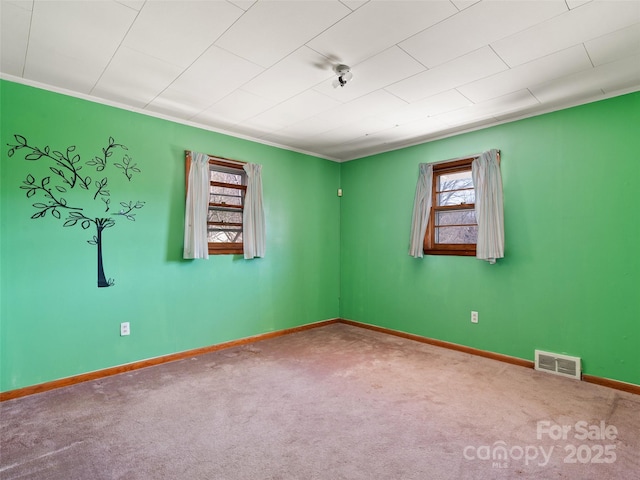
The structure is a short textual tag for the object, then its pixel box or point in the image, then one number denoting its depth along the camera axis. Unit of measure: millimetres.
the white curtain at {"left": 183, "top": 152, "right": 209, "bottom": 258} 3523
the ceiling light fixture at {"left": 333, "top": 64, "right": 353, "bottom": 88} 2437
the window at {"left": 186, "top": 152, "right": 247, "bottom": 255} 3863
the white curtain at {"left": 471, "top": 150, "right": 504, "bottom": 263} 3408
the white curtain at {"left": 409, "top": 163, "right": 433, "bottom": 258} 4047
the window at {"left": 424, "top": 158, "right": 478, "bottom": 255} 3818
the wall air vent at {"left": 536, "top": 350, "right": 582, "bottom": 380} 3012
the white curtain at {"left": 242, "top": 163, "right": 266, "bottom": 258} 4016
